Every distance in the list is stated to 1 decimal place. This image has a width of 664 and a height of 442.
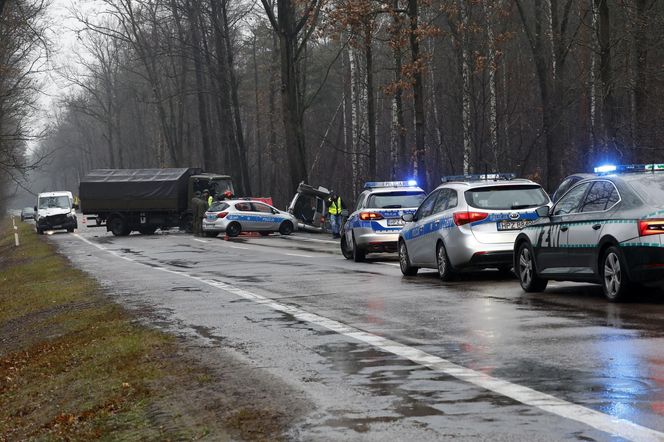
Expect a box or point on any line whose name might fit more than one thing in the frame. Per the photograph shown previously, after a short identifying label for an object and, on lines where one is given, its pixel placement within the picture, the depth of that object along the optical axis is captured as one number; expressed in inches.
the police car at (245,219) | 1836.9
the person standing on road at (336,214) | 1695.4
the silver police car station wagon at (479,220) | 676.1
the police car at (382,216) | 986.1
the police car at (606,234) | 483.2
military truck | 2054.6
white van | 2447.1
